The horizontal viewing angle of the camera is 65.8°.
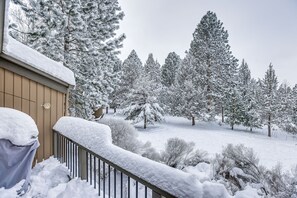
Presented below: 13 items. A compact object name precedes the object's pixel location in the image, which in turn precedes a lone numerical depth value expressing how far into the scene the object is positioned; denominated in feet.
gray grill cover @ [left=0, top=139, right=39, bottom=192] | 9.01
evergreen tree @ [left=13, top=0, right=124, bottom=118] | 30.32
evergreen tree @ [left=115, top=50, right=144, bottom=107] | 84.84
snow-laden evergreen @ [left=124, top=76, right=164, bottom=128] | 61.52
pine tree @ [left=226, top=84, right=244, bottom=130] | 75.20
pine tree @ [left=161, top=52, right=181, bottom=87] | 102.42
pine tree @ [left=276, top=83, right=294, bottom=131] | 74.64
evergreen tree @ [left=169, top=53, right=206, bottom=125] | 70.33
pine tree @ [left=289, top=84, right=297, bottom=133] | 74.29
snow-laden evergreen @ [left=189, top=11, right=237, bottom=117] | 77.20
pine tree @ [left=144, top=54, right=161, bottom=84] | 100.89
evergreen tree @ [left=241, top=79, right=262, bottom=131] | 75.56
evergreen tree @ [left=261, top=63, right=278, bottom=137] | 74.28
